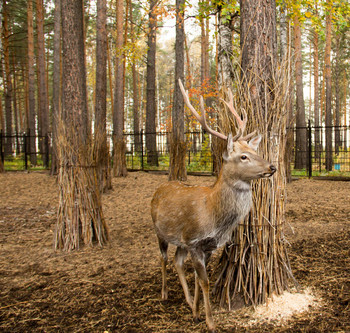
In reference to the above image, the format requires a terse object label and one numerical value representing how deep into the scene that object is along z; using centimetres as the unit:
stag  229
